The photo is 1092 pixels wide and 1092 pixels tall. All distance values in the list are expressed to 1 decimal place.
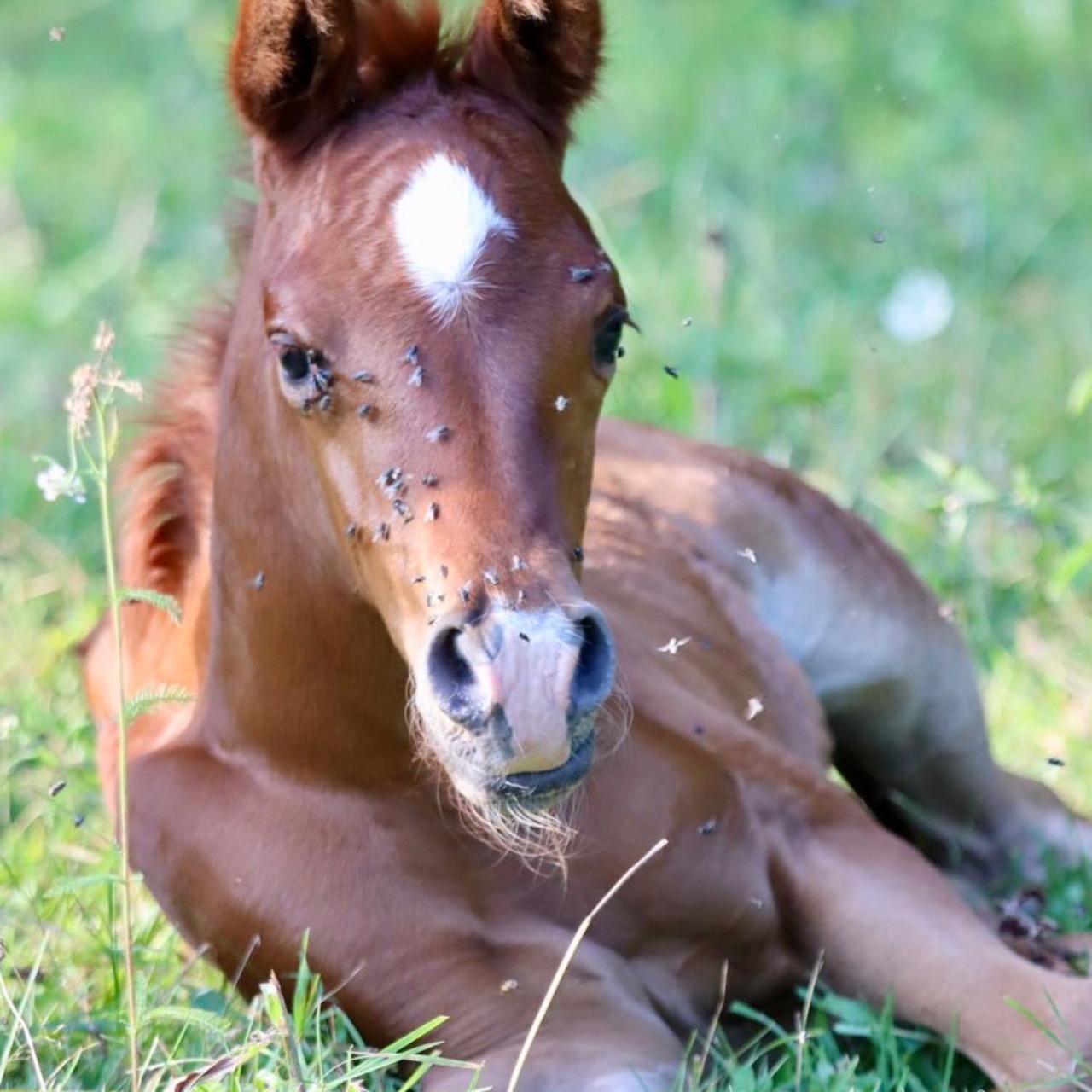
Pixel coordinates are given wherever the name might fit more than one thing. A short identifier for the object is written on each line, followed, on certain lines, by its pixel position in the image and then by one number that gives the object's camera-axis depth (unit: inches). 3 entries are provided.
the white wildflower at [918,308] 510.3
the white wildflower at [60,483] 222.8
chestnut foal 217.8
